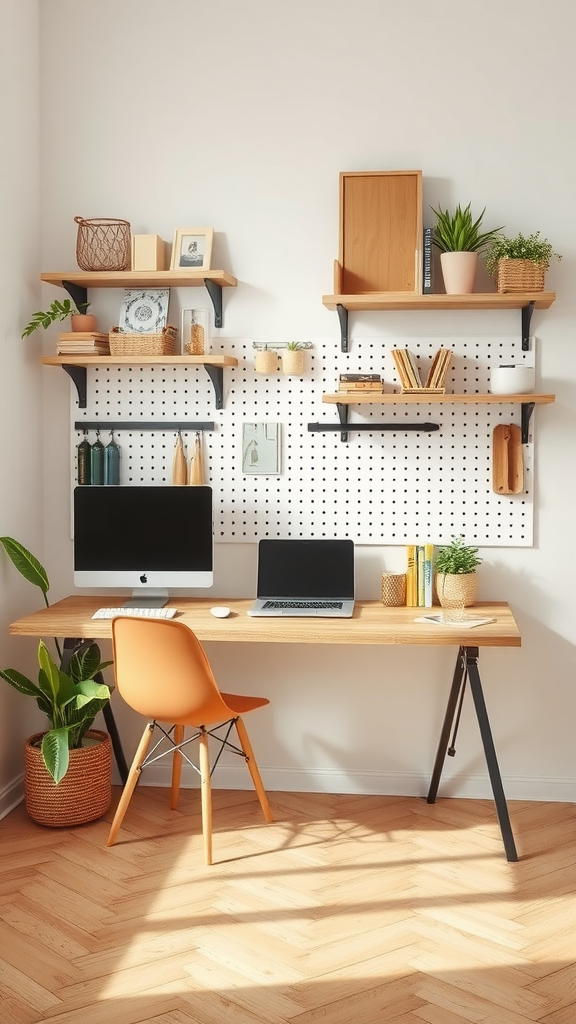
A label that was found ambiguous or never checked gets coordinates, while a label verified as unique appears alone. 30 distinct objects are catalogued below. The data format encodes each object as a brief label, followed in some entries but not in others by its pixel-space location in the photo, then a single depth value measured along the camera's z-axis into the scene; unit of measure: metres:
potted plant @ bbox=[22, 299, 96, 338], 3.51
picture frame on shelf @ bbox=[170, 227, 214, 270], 3.54
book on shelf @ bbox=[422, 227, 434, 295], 3.38
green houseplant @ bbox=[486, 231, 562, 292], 3.29
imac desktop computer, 3.46
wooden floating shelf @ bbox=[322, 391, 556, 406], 3.30
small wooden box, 3.49
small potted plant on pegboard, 3.52
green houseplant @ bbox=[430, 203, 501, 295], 3.34
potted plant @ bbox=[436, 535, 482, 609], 3.38
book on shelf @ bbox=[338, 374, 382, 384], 3.40
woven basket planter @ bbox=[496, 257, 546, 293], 3.29
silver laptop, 3.49
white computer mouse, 3.27
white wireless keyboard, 3.30
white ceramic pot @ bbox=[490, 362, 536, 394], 3.34
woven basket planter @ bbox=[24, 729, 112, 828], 3.31
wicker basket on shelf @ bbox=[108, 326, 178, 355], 3.48
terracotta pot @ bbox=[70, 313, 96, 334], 3.58
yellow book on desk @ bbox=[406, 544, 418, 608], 3.47
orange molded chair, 2.95
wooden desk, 3.02
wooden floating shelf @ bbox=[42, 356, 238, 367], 3.42
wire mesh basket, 3.54
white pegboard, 3.54
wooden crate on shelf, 3.46
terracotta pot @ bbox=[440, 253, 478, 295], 3.34
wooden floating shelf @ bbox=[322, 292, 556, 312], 3.27
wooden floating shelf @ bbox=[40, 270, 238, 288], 3.43
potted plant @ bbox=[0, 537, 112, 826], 3.29
